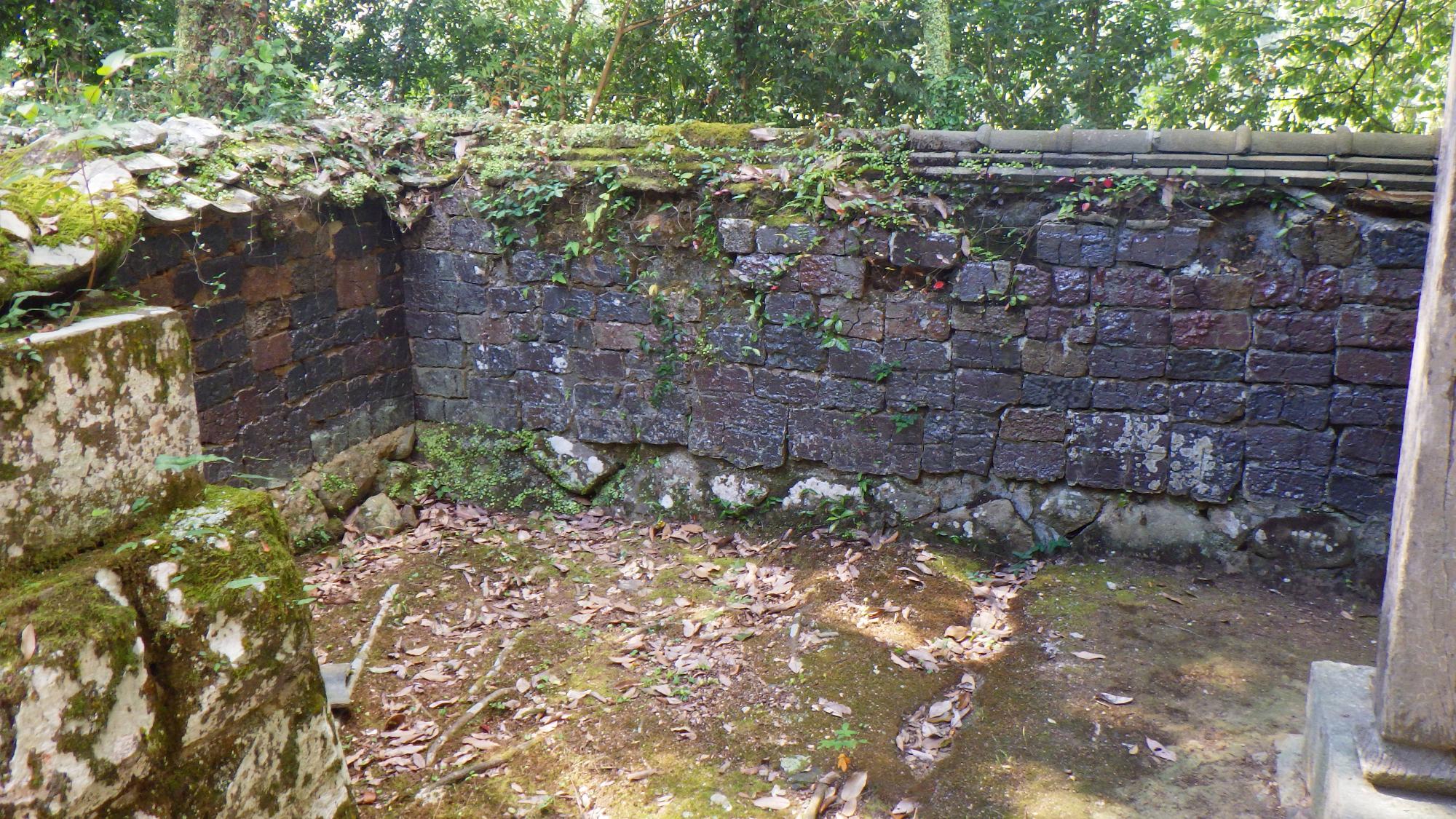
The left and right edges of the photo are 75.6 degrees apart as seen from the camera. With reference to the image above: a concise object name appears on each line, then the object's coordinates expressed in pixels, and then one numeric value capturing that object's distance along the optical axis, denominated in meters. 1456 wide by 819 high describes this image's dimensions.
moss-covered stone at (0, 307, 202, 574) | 1.52
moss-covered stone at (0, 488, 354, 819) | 1.48
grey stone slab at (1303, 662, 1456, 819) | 2.27
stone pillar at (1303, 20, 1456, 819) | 2.17
